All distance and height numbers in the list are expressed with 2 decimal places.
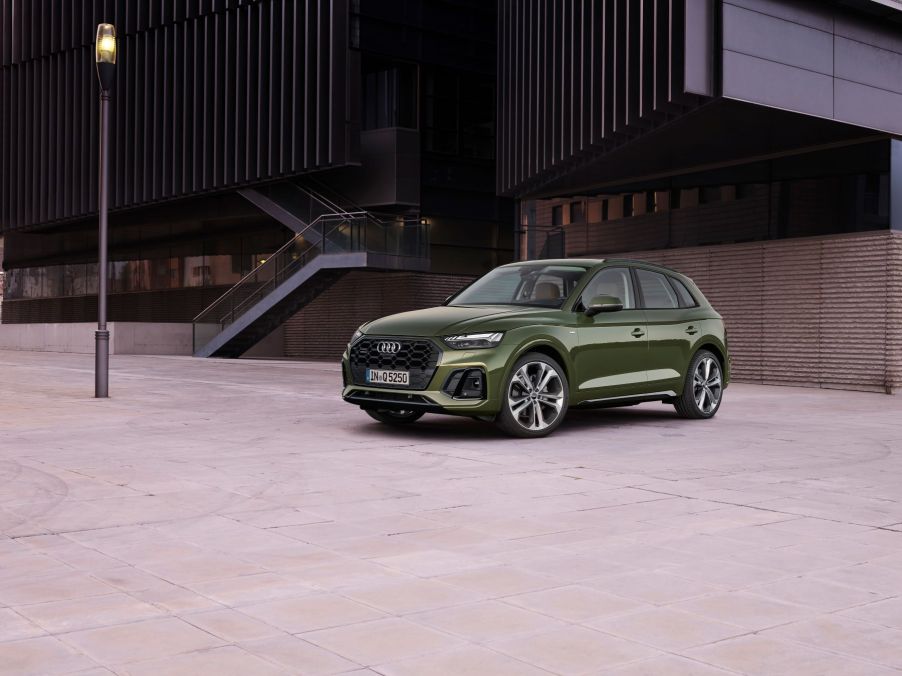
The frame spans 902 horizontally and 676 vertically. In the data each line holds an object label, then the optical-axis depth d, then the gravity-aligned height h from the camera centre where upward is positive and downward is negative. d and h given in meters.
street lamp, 15.23 +1.84
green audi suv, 10.19 -0.32
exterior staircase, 29.78 +1.35
